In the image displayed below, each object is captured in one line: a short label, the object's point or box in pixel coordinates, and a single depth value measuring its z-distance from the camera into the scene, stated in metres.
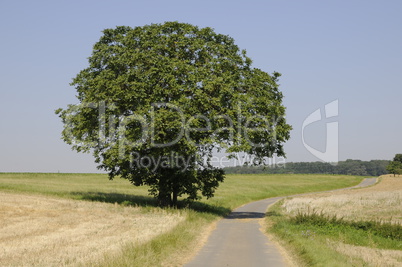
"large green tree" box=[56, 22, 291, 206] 36.25
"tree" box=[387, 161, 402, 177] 193.68
